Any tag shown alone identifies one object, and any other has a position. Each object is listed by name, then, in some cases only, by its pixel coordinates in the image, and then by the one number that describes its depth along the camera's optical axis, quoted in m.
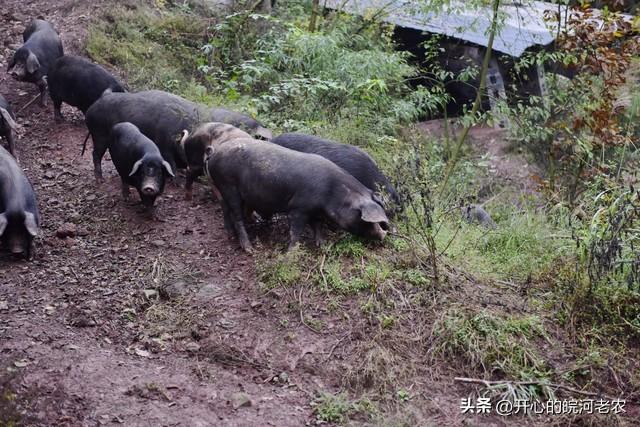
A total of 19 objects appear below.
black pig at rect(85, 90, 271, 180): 8.12
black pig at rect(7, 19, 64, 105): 9.69
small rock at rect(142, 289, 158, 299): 6.12
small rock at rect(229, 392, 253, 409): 4.93
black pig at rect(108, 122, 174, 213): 7.16
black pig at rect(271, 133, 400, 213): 7.18
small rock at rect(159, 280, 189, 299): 6.17
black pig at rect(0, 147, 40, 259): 6.46
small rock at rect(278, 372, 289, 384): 5.27
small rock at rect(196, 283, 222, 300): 6.16
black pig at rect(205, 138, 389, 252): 6.36
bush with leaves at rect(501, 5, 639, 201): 8.36
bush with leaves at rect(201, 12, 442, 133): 9.48
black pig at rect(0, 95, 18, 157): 8.33
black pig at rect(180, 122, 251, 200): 7.42
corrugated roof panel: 11.66
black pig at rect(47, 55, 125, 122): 9.17
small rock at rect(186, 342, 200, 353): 5.54
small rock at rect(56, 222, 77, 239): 7.02
